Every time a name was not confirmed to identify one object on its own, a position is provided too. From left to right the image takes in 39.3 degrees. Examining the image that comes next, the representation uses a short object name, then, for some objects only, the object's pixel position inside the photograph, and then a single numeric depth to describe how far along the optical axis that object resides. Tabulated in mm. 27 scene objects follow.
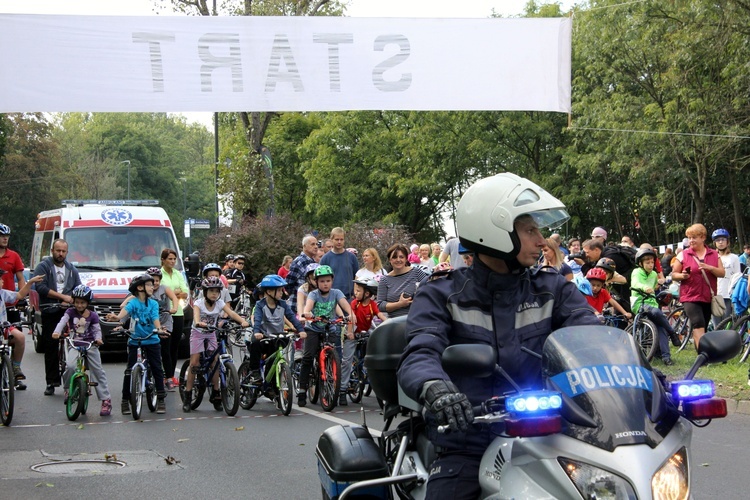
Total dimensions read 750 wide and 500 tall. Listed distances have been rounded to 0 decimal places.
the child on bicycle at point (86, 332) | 11852
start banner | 9906
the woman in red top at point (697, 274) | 13984
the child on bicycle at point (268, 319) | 12141
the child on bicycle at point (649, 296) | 14281
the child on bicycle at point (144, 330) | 12062
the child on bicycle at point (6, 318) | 11808
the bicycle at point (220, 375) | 11656
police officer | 3830
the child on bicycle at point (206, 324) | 12133
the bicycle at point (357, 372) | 12406
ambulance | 18016
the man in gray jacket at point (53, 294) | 13547
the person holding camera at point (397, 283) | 12578
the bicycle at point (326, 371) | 11859
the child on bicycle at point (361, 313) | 12430
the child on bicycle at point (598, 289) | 13586
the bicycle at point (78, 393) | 11453
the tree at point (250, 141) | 34125
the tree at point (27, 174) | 64250
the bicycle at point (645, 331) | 14234
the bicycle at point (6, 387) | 10938
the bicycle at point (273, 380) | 11642
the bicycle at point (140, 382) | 11484
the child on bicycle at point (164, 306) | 13836
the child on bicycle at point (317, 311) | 12430
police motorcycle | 3066
